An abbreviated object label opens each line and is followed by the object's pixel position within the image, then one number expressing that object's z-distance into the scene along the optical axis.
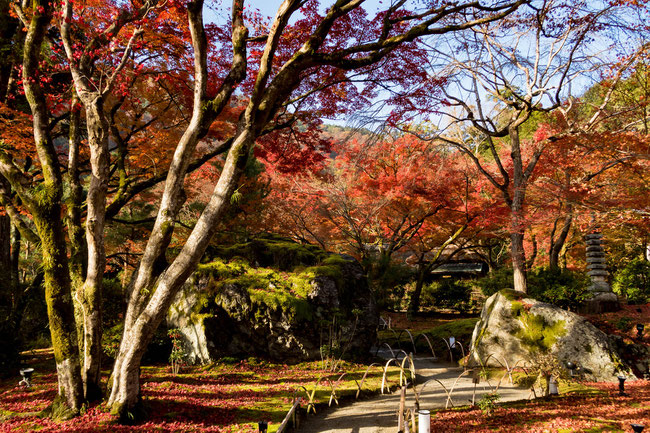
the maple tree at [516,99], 9.55
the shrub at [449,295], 16.64
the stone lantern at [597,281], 10.70
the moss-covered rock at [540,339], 7.01
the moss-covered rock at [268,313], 7.40
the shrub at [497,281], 13.41
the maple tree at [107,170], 4.05
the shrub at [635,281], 12.63
